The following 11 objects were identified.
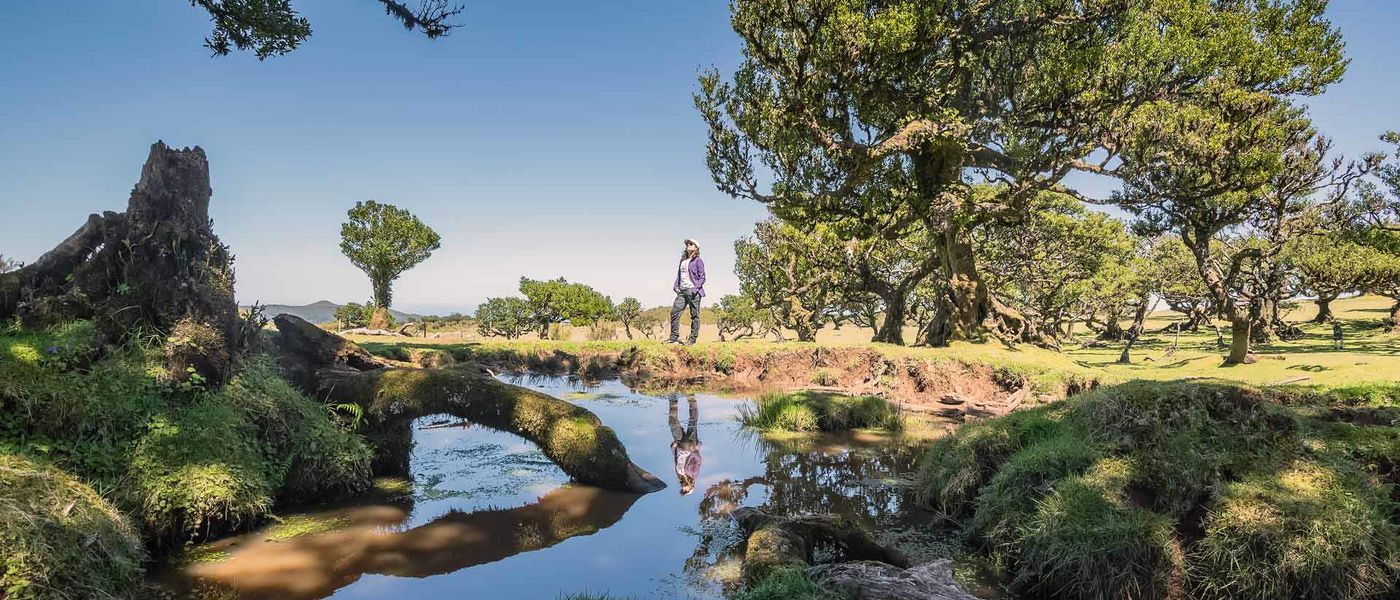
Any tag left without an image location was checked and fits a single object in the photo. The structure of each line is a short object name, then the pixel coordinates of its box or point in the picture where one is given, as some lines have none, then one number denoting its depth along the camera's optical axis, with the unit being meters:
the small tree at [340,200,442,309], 52.16
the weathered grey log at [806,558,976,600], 4.36
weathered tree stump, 6.68
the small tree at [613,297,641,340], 52.78
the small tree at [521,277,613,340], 46.38
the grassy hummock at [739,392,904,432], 12.07
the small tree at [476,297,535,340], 45.03
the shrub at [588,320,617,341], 32.94
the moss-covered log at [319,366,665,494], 8.08
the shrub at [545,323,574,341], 33.91
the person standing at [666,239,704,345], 18.64
